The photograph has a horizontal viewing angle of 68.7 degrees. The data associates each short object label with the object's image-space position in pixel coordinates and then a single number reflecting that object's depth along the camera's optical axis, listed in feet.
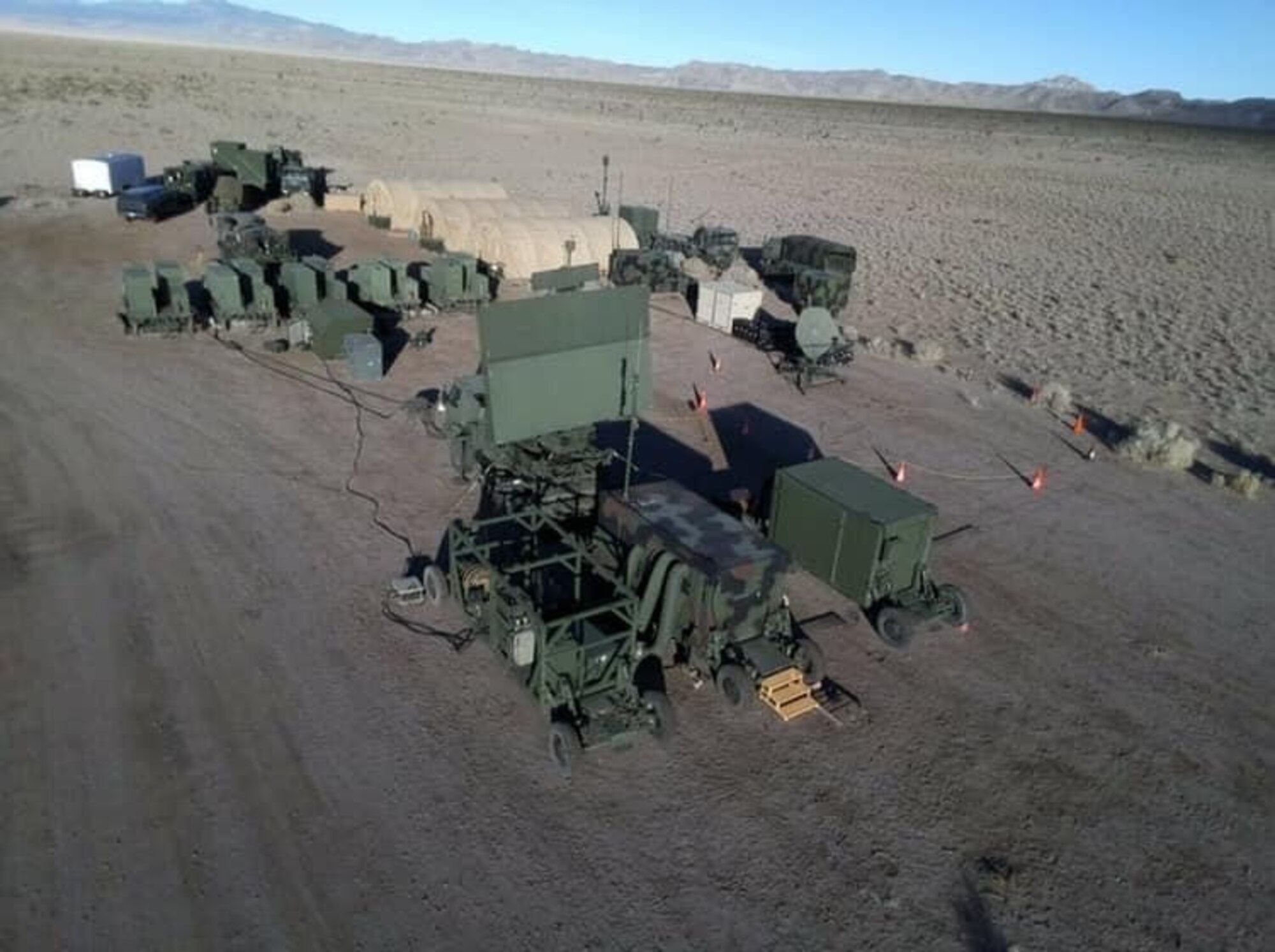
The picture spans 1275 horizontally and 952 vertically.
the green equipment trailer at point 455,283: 106.73
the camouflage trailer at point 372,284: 102.32
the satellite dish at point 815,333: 90.63
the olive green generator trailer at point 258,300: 97.14
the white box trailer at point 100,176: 157.99
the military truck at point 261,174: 163.43
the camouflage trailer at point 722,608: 45.96
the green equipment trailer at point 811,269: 115.34
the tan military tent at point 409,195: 146.20
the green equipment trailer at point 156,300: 92.43
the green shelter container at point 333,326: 90.07
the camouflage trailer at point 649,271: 119.75
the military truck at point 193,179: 156.66
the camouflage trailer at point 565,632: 42.63
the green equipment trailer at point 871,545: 52.47
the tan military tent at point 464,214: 128.57
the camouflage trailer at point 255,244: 111.65
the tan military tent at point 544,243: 120.57
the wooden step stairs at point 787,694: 46.09
